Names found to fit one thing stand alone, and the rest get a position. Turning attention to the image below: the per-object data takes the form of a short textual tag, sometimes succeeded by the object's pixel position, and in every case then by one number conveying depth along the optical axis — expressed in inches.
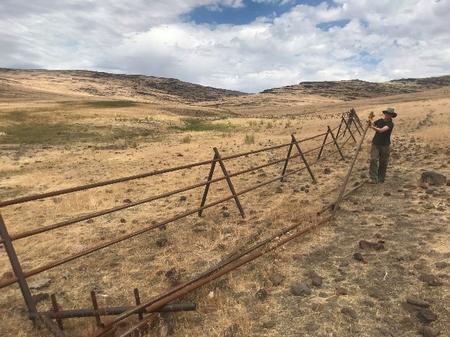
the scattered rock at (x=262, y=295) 243.9
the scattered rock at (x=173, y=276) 274.9
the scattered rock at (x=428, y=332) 199.4
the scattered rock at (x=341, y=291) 241.0
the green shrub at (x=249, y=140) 978.9
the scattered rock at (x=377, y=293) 236.1
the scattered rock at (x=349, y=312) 219.6
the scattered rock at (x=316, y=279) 254.2
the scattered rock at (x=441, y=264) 262.8
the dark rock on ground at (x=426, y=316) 210.1
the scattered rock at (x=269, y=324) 216.8
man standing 482.9
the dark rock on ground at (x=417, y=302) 222.1
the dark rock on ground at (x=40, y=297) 260.1
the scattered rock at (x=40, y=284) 281.1
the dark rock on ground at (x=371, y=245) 296.2
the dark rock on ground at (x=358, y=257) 280.1
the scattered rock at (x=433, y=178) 449.1
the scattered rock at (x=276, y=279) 258.5
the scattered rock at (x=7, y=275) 295.6
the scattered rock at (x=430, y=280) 243.0
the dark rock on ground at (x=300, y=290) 245.8
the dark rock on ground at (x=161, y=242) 339.5
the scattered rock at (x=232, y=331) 211.0
